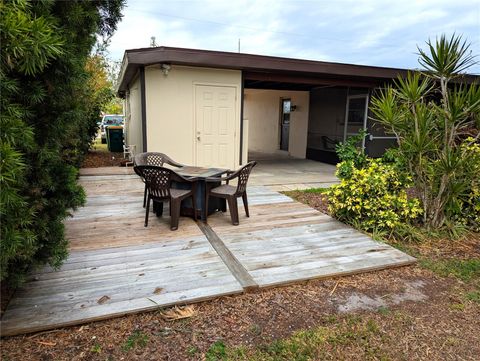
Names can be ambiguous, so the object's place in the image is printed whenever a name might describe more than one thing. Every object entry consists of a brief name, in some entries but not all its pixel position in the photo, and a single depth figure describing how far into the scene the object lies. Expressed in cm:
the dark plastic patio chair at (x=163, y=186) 366
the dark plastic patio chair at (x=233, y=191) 394
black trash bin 1202
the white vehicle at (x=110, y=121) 1875
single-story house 663
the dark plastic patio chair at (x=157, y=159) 513
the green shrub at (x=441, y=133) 372
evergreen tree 136
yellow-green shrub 390
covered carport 823
